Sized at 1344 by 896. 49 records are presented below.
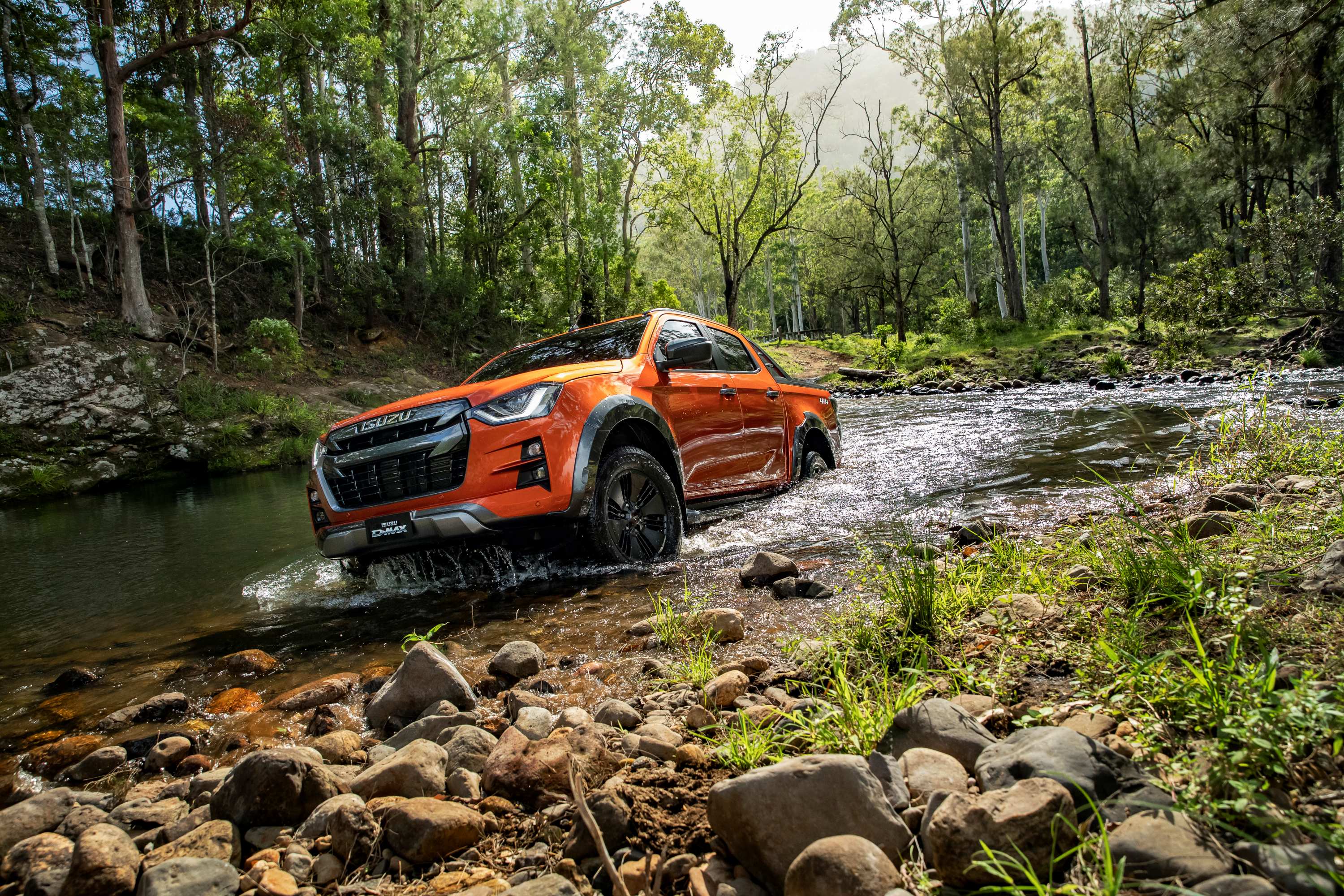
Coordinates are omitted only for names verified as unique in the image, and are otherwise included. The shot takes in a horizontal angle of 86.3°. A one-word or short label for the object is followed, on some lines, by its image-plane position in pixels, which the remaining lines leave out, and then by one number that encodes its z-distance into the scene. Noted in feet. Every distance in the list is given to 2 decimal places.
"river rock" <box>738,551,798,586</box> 12.95
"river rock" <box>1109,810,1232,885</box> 3.74
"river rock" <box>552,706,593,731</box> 7.62
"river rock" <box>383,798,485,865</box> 5.43
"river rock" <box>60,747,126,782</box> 7.80
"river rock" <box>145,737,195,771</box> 7.93
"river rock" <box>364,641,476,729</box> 8.54
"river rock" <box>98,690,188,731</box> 9.18
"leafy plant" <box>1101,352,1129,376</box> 60.29
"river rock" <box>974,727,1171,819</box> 4.44
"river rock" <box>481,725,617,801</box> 6.07
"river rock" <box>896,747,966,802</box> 5.07
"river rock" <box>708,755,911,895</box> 4.67
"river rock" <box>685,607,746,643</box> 10.15
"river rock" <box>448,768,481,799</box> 6.31
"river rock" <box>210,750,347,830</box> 6.15
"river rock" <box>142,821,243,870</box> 5.55
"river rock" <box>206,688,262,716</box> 9.51
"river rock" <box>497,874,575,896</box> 4.50
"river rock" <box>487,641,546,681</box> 9.58
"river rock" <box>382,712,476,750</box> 7.71
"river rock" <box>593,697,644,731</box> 7.53
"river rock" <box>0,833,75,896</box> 5.28
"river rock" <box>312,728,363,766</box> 7.50
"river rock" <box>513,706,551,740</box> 7.72
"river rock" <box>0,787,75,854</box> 6.14
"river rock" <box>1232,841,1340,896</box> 3.45
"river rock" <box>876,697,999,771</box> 5.54
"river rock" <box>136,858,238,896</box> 5.04
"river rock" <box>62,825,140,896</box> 5.15
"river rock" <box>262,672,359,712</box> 9.30
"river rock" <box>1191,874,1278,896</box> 3.43
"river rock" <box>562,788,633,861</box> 5.16
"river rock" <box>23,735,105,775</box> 8.12
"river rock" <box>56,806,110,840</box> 6.16
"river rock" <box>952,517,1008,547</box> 13.78
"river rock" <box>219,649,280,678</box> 10.93
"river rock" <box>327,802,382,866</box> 5.60
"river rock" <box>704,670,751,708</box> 7.73
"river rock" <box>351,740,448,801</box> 6.37
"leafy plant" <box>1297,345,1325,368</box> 48.62
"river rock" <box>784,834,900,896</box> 4.11
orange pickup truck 12.84
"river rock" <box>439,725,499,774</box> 6.86
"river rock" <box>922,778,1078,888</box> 4.16
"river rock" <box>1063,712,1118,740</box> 5.50
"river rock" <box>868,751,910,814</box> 4.99
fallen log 80.89
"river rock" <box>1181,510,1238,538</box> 10.08
